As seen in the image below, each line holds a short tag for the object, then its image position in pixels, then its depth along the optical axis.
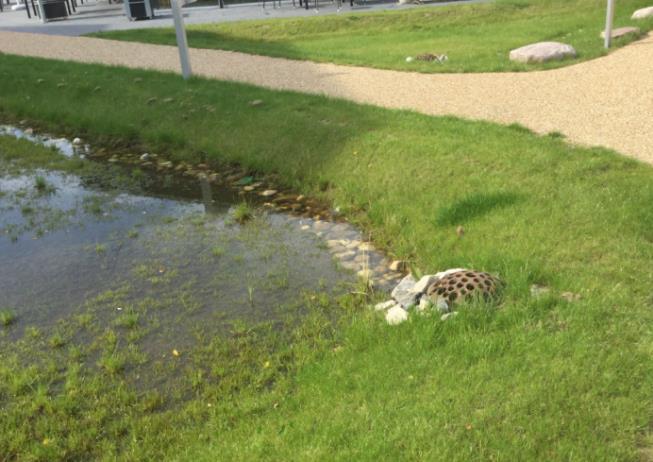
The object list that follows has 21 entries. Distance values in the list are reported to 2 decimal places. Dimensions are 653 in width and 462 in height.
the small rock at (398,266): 4.78
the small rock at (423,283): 4.03
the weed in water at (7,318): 4.29
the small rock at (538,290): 3.74
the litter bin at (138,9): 20.64
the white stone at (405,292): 4.00
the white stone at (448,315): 3.63
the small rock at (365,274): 4.63
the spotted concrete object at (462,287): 3.74
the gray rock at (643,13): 12.91
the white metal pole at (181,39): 9.13
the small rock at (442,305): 3.74
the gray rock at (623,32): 11.21
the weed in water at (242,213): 5.83
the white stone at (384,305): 4.08
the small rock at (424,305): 3.78
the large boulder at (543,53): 9.93
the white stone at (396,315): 3.79
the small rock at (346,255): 5.01
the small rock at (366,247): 5.14
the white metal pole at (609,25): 10.20
